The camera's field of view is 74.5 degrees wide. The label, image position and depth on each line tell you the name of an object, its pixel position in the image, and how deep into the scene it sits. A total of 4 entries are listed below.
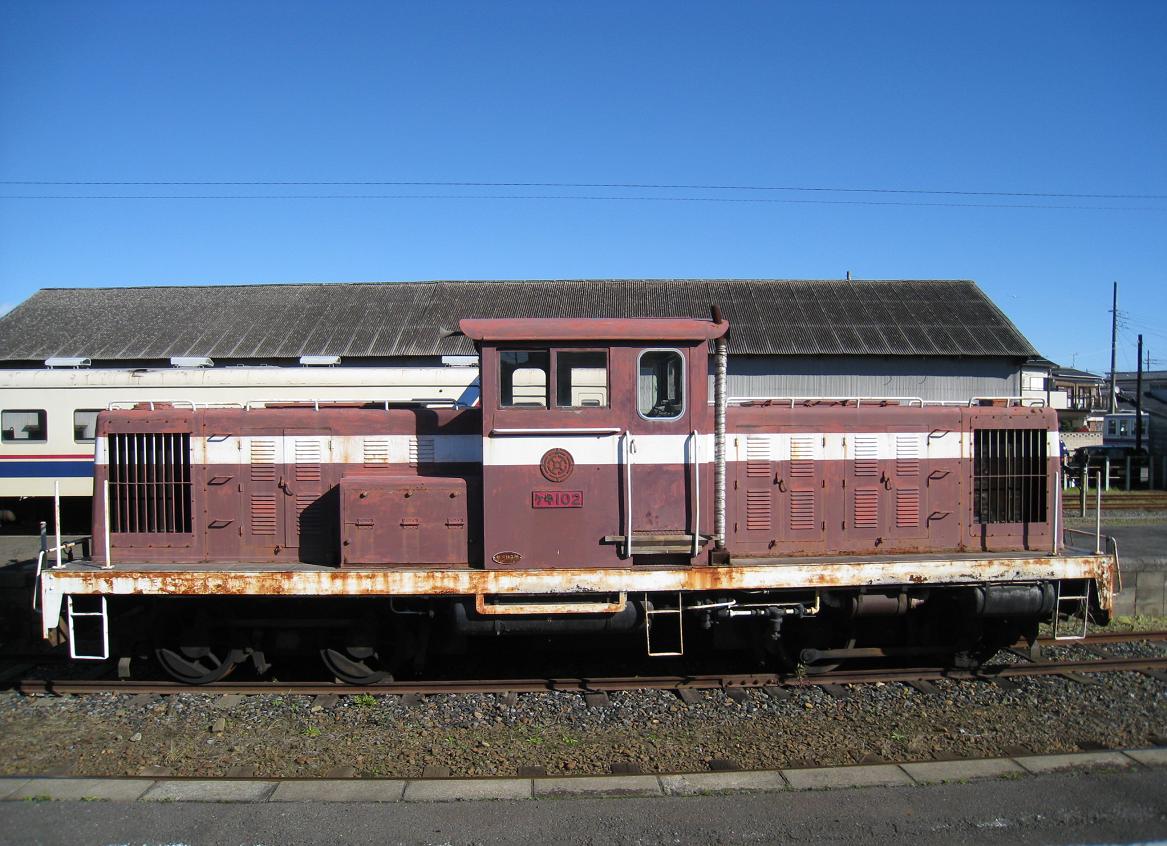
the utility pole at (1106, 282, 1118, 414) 46.31
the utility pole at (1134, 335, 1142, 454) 32.76
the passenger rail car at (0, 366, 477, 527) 14.63
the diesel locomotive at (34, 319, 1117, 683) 6.73
